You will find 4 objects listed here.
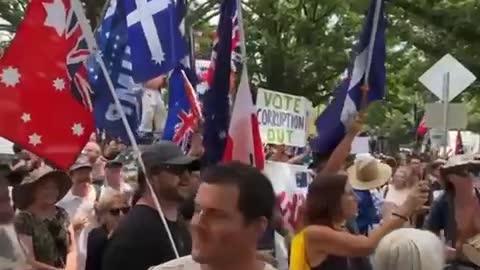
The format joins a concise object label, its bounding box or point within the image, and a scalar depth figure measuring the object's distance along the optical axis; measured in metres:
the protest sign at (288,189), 7.64
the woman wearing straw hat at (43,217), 6.46
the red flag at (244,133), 7.05
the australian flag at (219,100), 7.10
